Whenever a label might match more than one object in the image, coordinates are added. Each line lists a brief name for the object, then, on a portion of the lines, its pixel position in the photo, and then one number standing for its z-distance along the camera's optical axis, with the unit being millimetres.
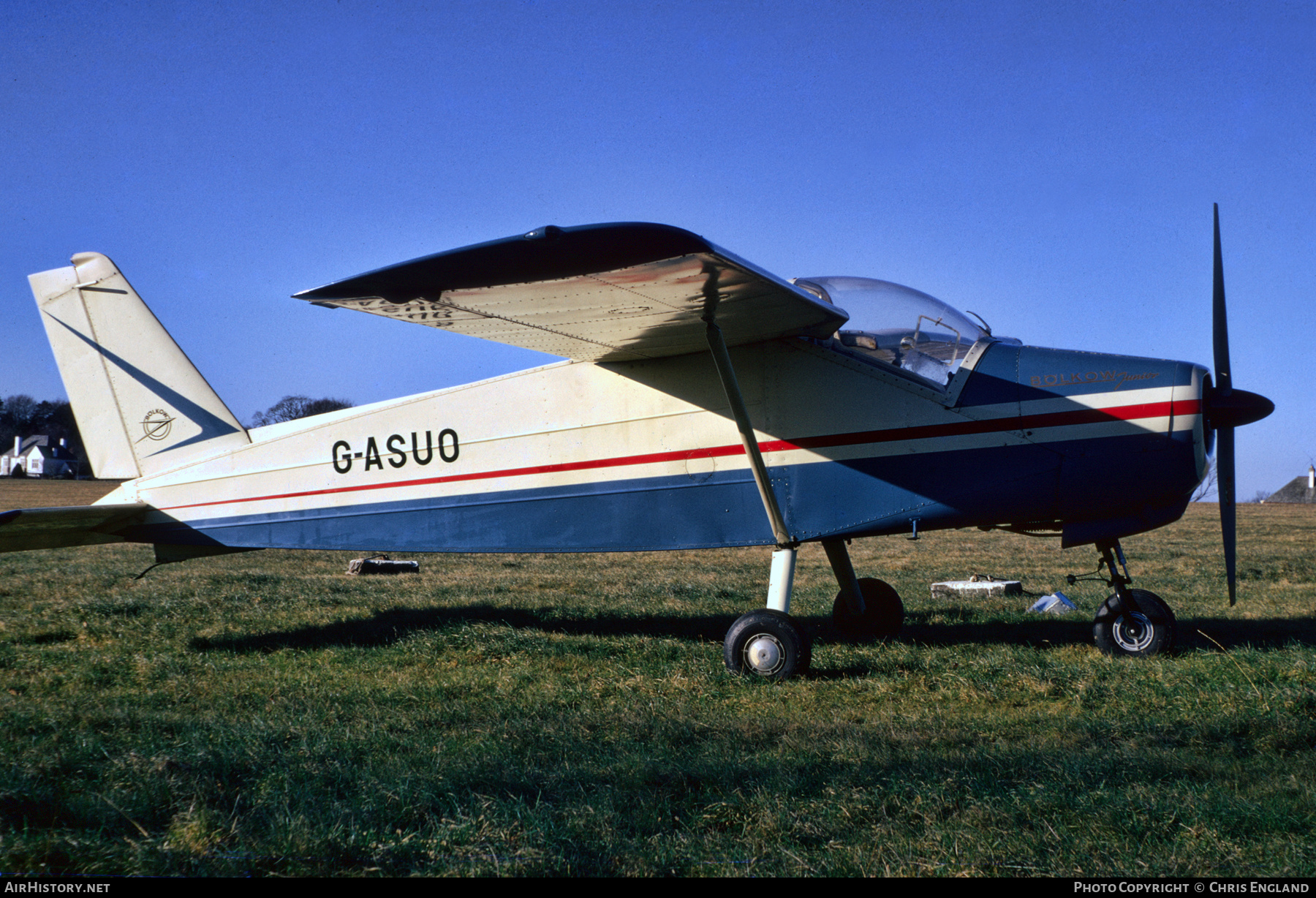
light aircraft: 5559
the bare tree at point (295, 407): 57222
